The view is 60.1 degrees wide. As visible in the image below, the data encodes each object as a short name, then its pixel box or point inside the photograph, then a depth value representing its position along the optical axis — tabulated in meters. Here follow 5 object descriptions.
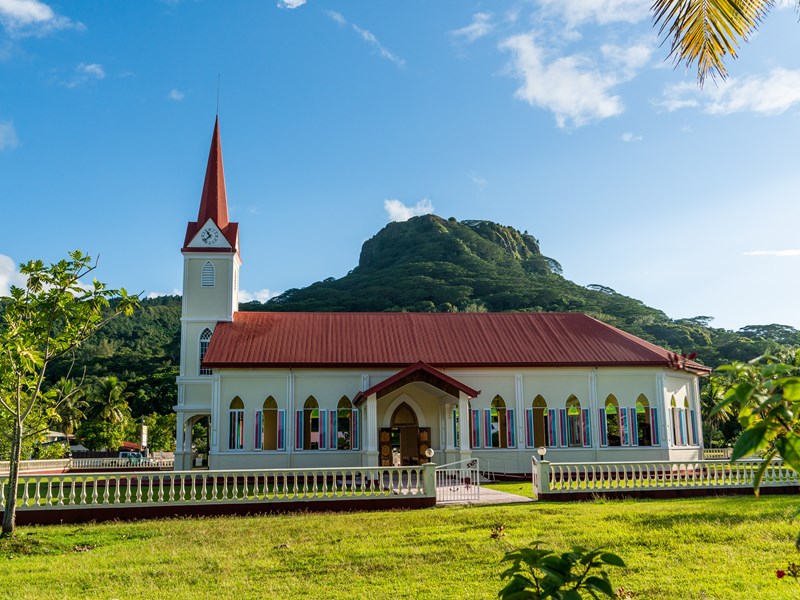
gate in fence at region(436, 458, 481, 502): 17.06
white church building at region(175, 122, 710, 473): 25.34
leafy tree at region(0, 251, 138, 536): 12.45
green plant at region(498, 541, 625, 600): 3.17
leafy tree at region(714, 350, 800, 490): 2.59
